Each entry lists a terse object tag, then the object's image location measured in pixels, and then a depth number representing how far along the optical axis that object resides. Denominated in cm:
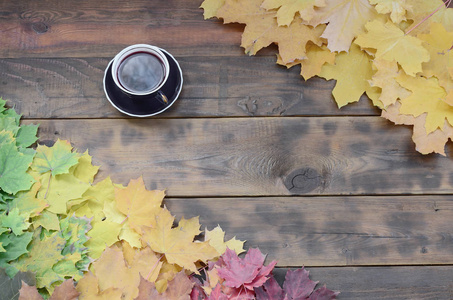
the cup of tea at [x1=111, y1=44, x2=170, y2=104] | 90
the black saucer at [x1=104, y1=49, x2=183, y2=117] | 93
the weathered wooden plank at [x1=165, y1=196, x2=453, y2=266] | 96
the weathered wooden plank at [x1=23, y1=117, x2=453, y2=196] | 97
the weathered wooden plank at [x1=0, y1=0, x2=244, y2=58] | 101
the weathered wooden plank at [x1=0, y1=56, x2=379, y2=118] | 99
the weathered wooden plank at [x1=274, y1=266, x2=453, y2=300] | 95
